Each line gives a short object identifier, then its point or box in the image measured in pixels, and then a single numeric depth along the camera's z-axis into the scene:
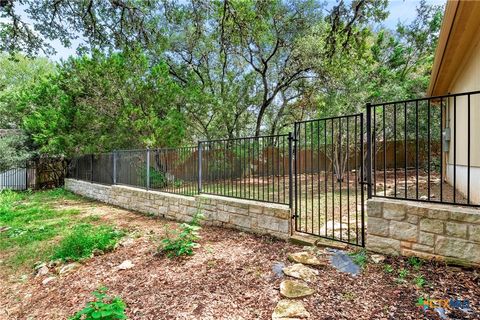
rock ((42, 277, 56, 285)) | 3.52
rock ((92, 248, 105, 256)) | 4.20
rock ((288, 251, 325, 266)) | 3.11
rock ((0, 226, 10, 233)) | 6.06
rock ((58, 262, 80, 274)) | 3.72
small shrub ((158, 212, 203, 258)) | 3.75
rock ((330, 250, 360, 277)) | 2.88
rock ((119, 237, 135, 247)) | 4.52
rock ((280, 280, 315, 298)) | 2.52
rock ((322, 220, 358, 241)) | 3.81
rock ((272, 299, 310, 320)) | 2.23
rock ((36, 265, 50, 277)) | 3.76
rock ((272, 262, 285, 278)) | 2.95
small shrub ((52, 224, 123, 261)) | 4.12
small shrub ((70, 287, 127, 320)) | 2.24
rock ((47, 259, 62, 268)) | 3.93
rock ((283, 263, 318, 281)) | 2.81
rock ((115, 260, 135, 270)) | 3.61
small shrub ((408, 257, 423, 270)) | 2.76
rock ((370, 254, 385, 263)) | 3.00
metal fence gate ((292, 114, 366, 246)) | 3.53
